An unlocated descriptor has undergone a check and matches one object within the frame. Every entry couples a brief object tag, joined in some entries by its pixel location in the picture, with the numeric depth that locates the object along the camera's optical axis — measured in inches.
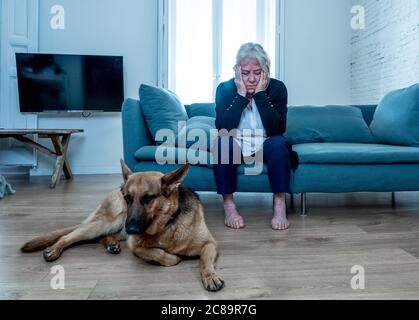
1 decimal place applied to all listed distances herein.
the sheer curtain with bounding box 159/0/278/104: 171.5
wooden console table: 122.4
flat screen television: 147.0
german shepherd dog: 45.8
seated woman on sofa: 71.4
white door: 148.3
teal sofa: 77.3
